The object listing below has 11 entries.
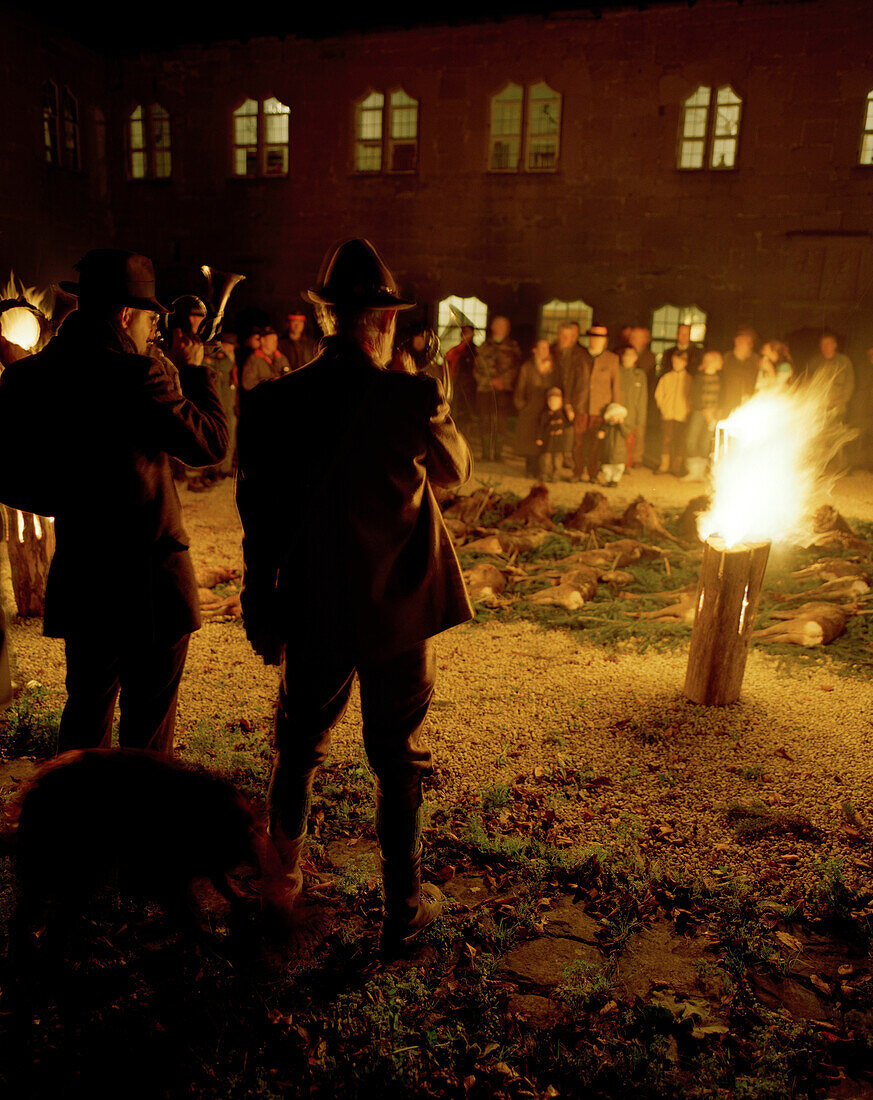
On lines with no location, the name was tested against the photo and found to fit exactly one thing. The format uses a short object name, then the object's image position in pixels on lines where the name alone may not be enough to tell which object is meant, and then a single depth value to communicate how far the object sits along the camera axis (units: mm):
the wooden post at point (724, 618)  4926
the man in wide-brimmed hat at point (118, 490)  2895
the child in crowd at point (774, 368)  11961
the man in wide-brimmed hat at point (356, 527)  2502
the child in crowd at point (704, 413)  12398
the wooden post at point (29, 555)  6254
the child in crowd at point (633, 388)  12328
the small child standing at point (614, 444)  11766
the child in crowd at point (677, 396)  12703
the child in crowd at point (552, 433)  11914
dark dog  2148
